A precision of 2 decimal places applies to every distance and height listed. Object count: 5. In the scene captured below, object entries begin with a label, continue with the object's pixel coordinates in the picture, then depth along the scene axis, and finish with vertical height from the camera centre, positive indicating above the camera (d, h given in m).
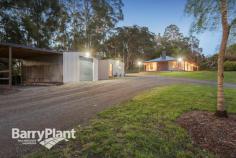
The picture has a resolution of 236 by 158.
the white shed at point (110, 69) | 21.16 +0.64
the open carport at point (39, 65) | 13.74 +0.74
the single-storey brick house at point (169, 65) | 35.00 +1.81
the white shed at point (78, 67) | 14.62 +0.55
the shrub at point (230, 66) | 26.88 +1.08
